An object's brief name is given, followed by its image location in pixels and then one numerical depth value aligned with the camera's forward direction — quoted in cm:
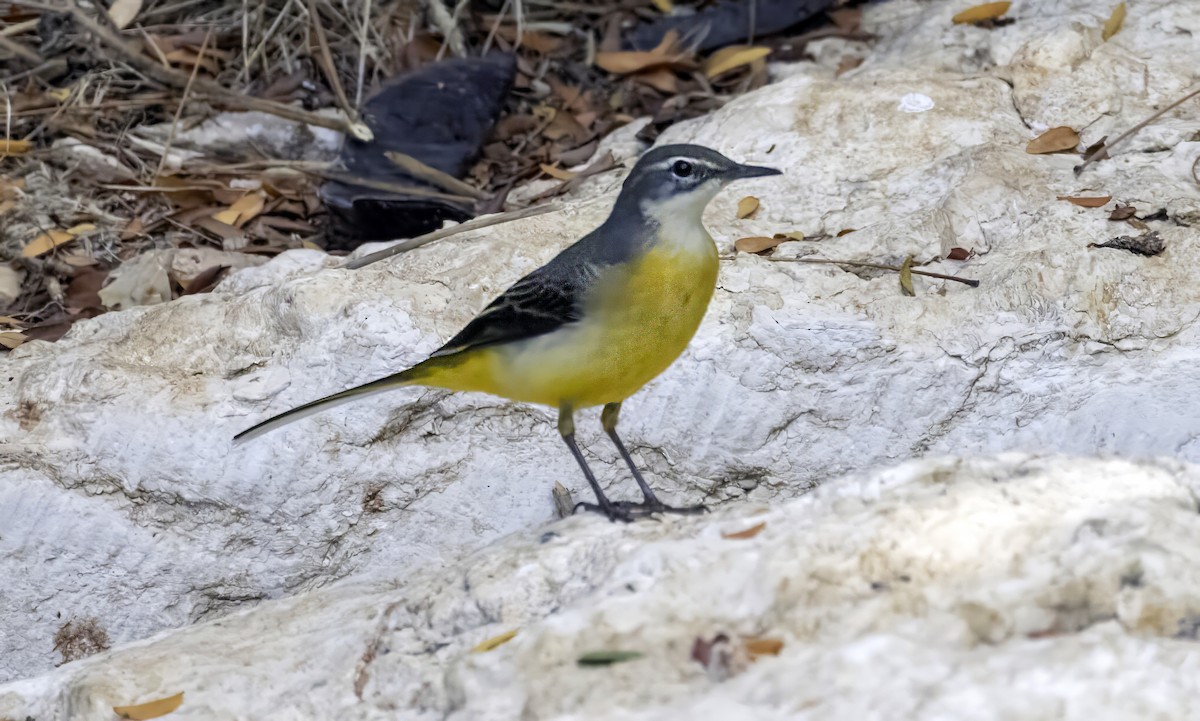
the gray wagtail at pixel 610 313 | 910
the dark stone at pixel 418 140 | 1427
